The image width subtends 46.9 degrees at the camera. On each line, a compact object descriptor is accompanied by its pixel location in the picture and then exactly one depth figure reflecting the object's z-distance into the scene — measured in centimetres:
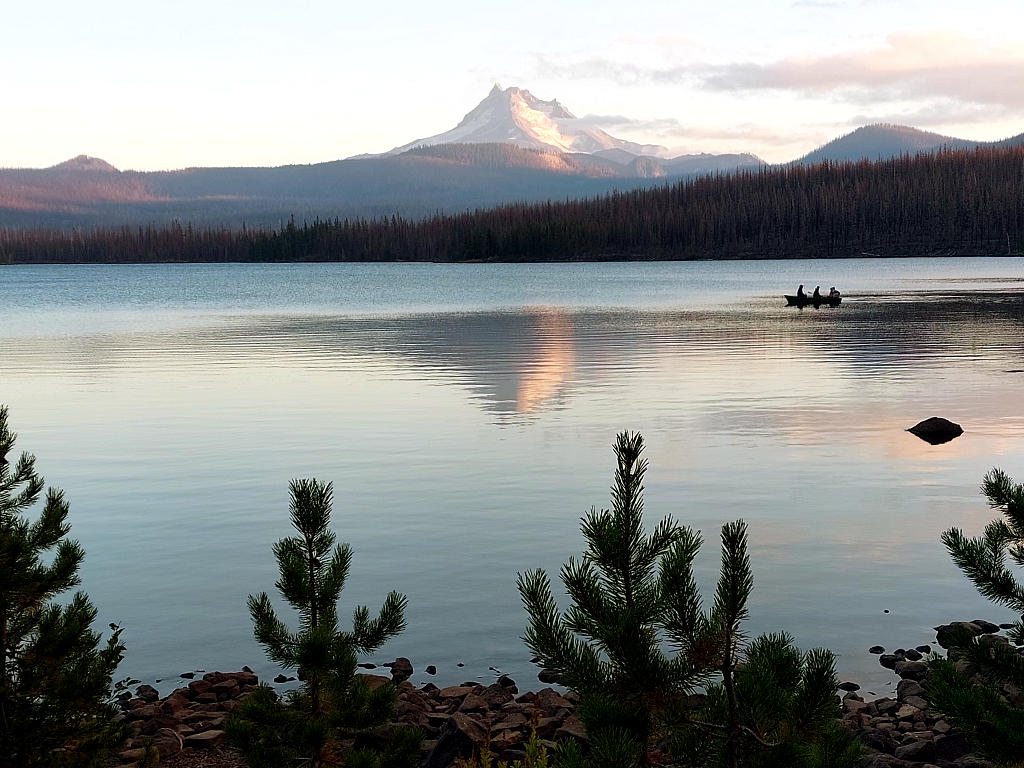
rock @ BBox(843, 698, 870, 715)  973
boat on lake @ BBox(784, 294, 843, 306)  7156
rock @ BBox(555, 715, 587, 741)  891
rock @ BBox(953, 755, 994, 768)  825
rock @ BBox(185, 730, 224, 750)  921
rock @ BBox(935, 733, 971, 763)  868
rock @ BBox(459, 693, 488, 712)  982
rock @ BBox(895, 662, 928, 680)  1051
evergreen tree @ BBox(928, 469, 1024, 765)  667
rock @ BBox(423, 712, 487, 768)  871
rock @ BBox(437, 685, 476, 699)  1025
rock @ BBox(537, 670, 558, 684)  1072
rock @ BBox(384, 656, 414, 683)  1101
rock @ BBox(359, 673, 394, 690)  1047
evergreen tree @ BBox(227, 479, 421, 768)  736
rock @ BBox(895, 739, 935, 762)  873
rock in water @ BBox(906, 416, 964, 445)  2306
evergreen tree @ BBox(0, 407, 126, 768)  672
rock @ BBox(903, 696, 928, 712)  964
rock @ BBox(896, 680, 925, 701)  996
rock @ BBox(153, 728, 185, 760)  898
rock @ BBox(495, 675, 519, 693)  1050
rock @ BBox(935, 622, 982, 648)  719
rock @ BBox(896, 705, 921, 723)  952
